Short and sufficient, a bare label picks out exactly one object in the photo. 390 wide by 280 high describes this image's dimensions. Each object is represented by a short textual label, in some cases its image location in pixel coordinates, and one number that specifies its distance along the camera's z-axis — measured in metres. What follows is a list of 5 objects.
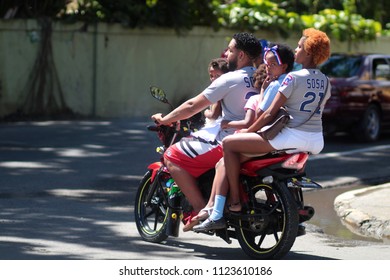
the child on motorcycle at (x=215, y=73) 16.42
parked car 34.25
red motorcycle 15.16
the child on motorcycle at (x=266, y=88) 15.57
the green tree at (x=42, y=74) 39.84
